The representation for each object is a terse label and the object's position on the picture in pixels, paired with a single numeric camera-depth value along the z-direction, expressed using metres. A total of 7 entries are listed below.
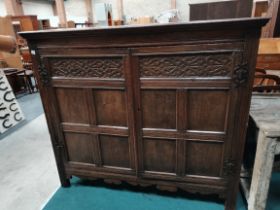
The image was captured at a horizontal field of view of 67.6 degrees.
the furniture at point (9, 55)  4.91
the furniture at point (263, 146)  1.24
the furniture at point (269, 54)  3.30
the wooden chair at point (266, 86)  1.90
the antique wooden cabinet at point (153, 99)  1.20
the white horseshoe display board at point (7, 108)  2.93
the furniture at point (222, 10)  5.02
